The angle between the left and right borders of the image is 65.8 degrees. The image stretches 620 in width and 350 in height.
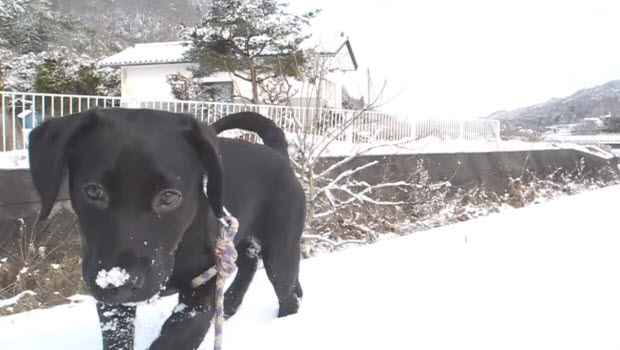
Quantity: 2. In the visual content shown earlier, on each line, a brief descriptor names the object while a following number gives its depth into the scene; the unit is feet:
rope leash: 4.74
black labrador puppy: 3.74
